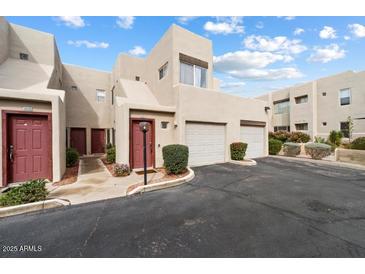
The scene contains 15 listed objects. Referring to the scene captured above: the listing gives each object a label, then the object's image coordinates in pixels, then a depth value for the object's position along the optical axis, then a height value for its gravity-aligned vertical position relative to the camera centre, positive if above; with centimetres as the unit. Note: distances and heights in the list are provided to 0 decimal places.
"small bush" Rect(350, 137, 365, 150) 1251 -78
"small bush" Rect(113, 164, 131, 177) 753 -156
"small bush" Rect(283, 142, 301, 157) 1368 -122
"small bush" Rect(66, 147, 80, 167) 933 -121
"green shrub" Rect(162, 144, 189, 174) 730 -103
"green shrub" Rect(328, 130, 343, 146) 1679 -33
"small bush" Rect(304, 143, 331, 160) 1188 -121
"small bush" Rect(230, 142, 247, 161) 1071 -100
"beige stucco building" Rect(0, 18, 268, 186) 632 +139
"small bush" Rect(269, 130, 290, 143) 1834 -20
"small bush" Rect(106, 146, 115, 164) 1061 -130
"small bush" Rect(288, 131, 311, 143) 1802 -42
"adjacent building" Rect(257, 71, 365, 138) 1727 +354
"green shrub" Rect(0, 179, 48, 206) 421 -151
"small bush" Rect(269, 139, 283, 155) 1443 -102
